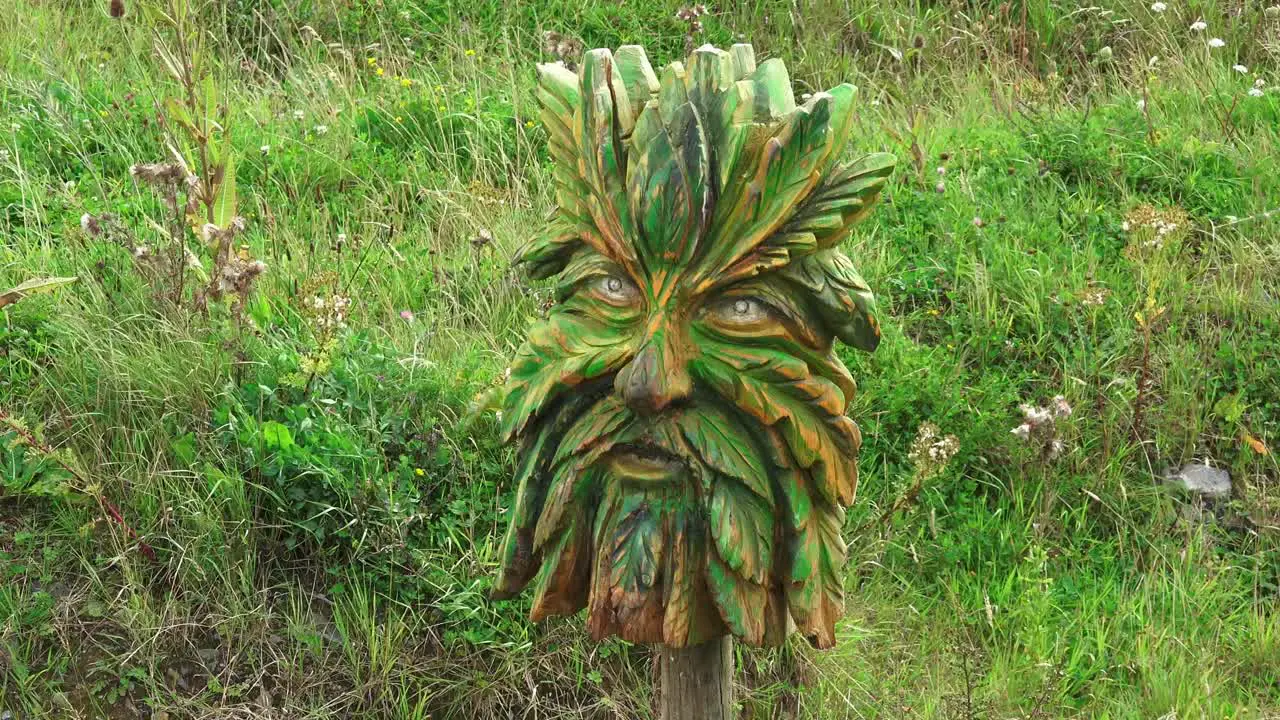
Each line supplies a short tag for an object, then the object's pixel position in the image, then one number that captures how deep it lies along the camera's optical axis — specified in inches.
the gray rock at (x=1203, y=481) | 147.8
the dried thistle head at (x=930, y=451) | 134.8
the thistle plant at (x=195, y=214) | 133.0
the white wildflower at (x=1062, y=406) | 132.8
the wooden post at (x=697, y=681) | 86.2
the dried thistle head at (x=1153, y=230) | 162.2
